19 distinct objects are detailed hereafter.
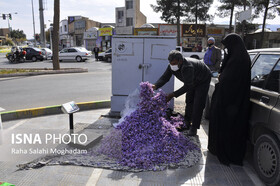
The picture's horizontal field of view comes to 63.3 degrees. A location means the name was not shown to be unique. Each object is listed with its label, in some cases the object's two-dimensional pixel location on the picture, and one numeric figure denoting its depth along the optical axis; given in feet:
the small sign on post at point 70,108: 12.57
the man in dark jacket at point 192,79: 12.59
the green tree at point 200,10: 91.45
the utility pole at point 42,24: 79.66
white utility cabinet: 16.60
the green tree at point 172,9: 90.33
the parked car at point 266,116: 8.79
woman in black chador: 10.24
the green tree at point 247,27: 96.59
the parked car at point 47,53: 83.69
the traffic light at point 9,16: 119.14
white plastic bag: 15.58
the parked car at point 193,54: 65.57
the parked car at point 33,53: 77.61
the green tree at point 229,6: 85.07
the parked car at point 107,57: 74.99
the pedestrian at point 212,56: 22.30
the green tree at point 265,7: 80.50
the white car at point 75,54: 75.31
